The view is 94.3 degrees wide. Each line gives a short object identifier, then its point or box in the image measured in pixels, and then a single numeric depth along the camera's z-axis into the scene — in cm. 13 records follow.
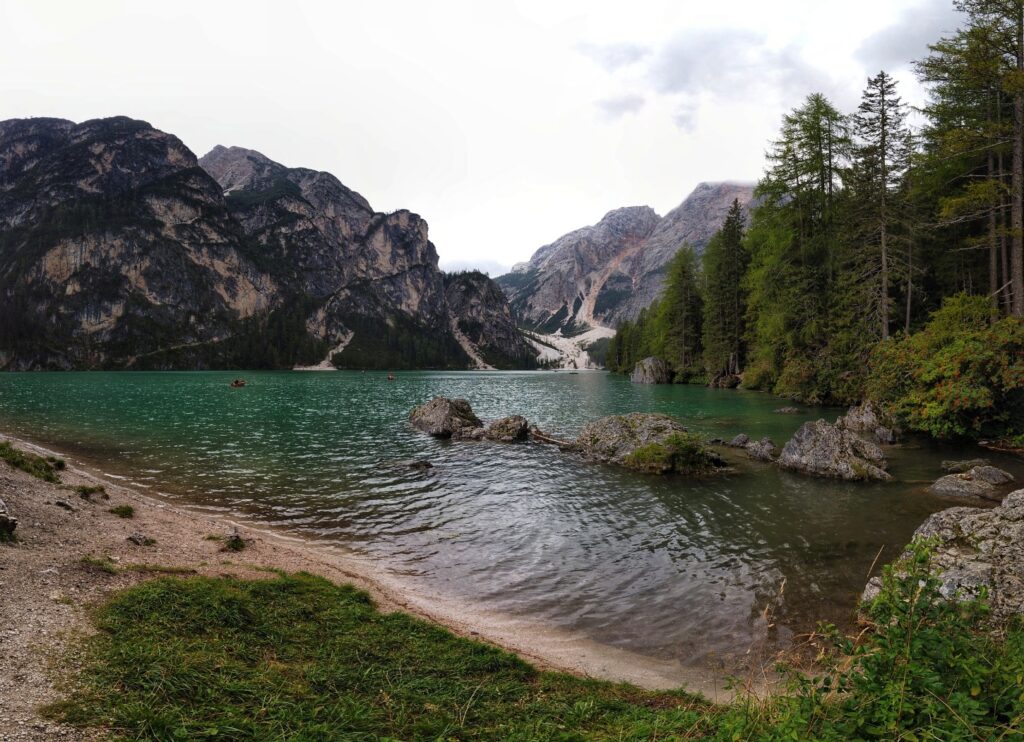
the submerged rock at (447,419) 3416
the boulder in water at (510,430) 3247
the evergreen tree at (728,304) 7281
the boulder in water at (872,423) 2939
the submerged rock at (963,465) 2116
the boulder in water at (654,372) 9356
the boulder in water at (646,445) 2333
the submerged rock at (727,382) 7300
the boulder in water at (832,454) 2130
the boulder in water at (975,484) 1766
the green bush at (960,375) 2359
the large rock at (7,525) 933
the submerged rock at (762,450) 2533
